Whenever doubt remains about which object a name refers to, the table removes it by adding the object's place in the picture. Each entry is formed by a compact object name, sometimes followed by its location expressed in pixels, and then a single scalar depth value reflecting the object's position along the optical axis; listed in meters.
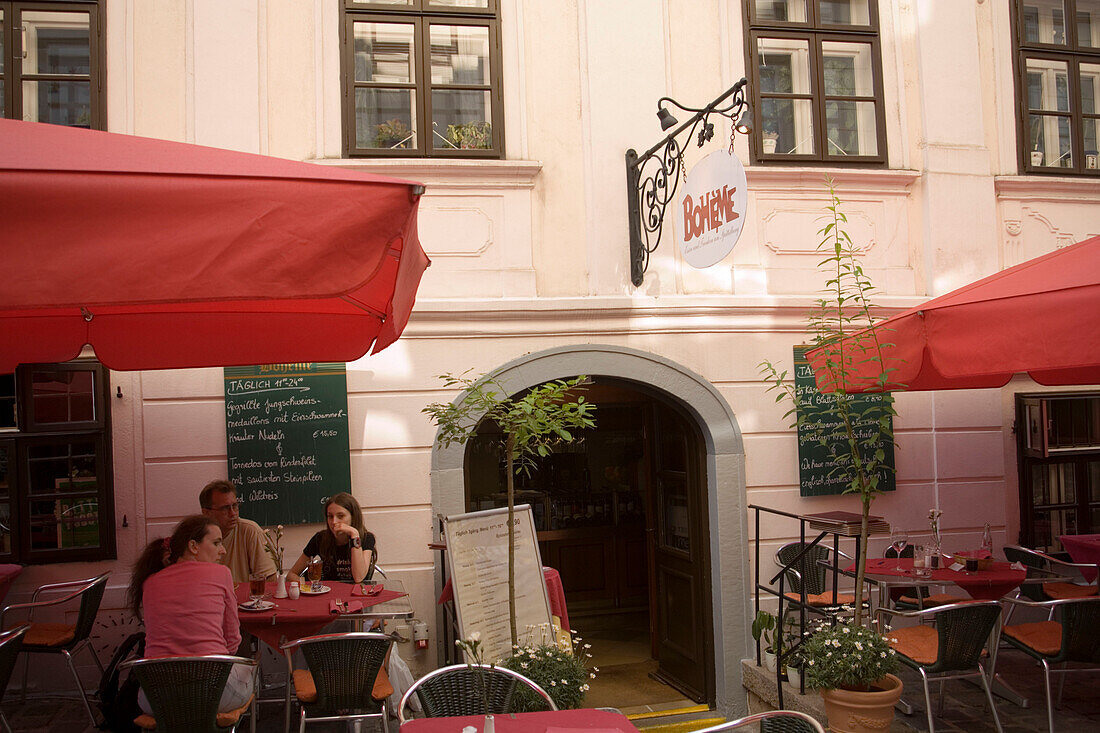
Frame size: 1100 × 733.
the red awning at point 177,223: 2.11
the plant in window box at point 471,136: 6.67
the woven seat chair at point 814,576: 6.54
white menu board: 4.75
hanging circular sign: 5.01
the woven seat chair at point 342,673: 4.43
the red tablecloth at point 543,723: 3.24
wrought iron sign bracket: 6.43
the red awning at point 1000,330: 3.85
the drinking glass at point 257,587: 5.34
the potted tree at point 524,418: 4.15
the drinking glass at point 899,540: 6.45
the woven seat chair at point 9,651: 3.84
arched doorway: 6.57
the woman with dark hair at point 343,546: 5.71
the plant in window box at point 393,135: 6.59
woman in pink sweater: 4.33
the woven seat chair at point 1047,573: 6.31
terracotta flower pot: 4.41
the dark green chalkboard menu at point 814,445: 6.81
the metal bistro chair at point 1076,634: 5.07
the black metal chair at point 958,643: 4.86
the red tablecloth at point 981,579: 5.77
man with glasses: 5.69
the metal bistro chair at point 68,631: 5.40
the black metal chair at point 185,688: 4.07
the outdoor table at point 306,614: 4.90
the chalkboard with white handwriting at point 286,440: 6.09
